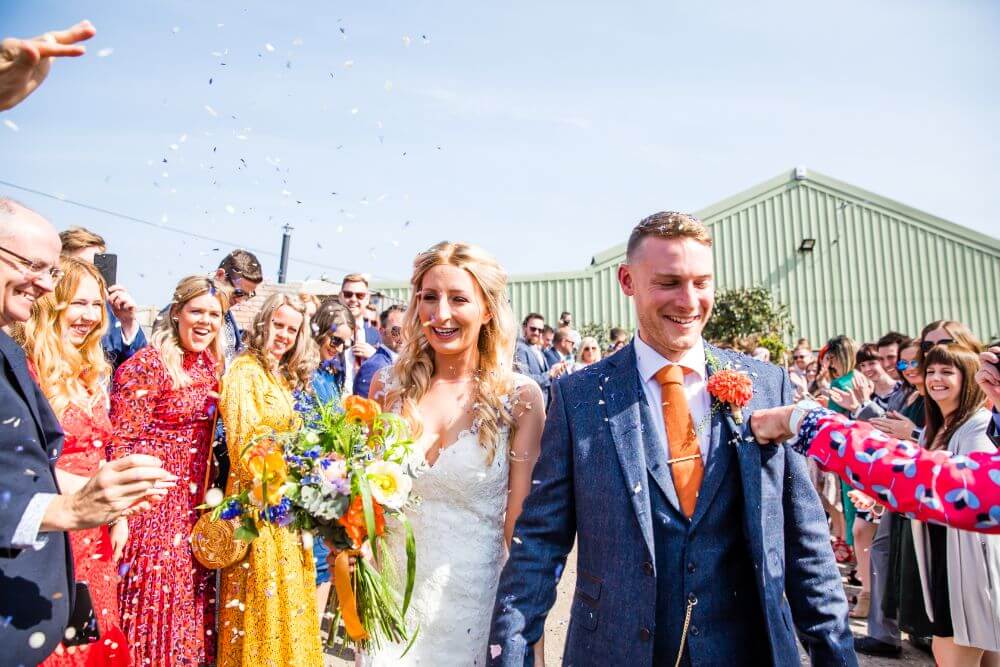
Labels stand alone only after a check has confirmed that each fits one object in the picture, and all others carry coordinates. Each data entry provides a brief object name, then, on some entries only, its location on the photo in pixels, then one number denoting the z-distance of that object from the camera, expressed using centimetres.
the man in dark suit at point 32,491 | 204
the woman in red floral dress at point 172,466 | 397
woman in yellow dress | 405
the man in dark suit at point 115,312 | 471
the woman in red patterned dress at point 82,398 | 324
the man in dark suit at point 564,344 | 1105
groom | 215
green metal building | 2325
